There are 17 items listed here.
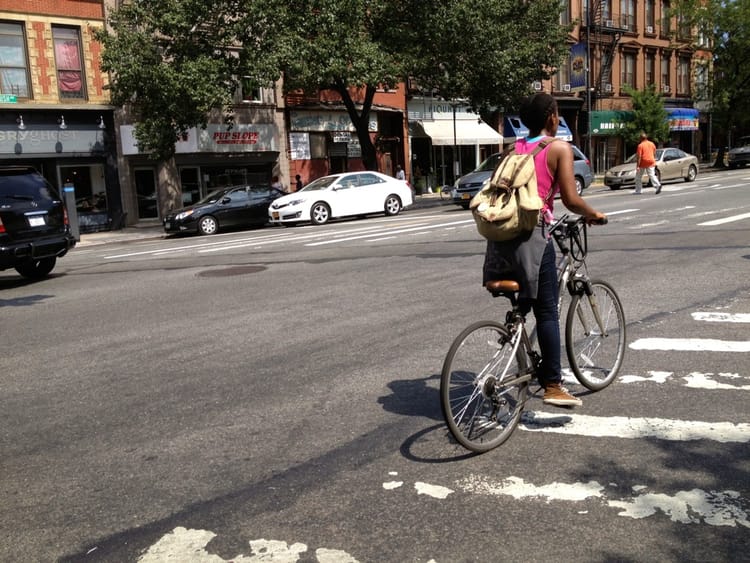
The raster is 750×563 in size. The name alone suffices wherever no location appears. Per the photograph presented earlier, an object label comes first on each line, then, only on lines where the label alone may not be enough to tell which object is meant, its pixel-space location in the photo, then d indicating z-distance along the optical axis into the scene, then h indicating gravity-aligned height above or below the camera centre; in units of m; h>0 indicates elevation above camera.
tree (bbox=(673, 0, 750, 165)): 45.44 +6.75
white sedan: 22.75 -0.73
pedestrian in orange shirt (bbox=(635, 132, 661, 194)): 24.06 -0.02
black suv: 11.20 -0.44
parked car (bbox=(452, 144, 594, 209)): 23.39 -0.37
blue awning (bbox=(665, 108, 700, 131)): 52.09 +2.80
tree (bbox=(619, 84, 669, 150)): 45.22 +2.60
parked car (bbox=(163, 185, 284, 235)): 22.77 -0.90
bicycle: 3.93 -1.12
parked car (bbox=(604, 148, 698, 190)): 30.12 -0.41
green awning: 46.59 +2.65
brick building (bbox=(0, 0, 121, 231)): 24.67 +3.07
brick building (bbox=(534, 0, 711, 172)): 45.44 +5.99
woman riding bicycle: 4.21 -0.46
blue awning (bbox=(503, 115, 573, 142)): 41.66 +2.18
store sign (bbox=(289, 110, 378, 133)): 32.25 +2.50
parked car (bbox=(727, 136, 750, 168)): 43.94 -0.06
